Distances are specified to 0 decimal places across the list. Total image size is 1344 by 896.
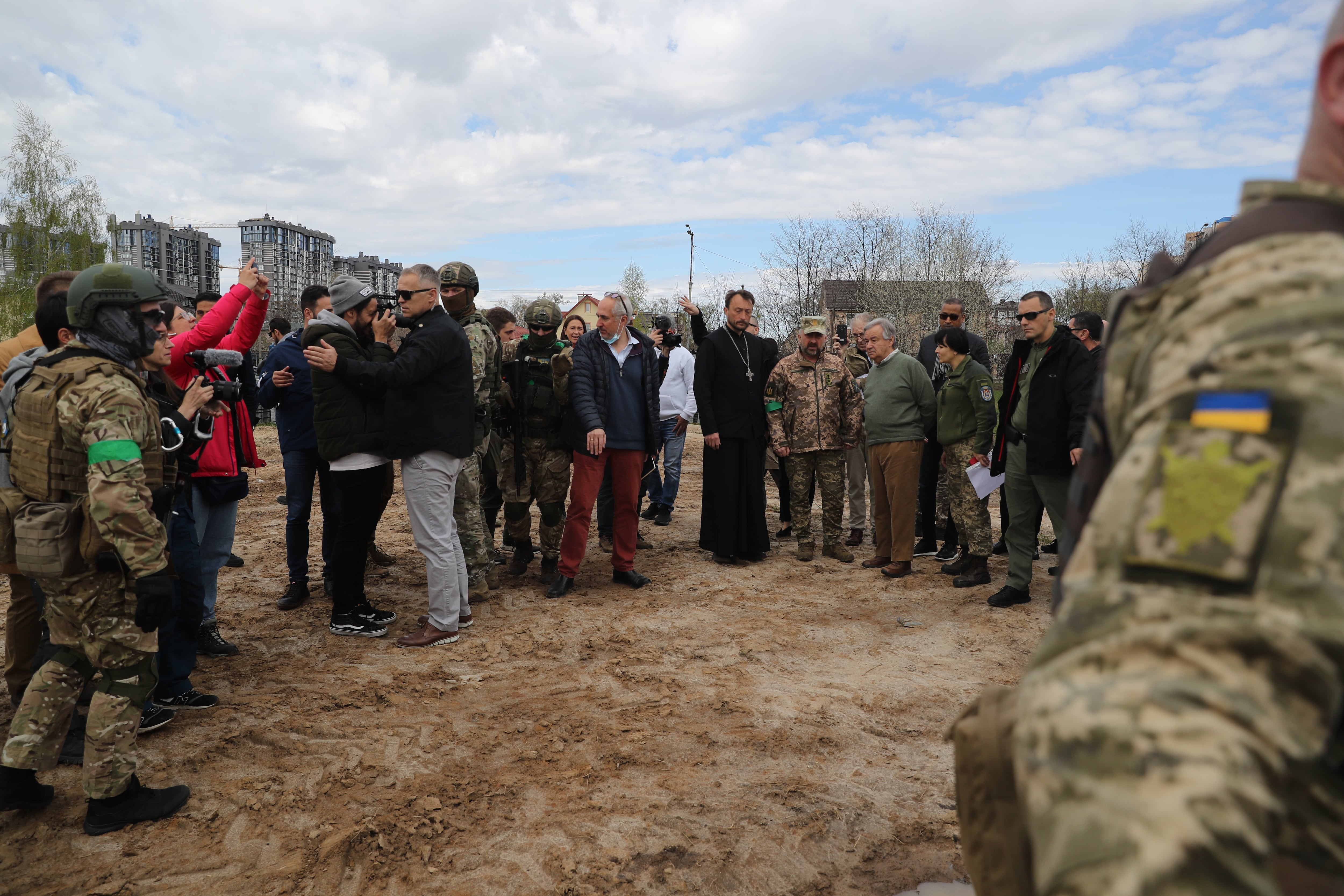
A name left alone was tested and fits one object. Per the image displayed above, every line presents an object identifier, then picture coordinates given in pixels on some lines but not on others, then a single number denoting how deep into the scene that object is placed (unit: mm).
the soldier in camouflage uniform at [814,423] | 7418
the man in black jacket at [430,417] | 4816
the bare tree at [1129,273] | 35438
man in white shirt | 8594
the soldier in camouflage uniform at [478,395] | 5781
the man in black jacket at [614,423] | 6184
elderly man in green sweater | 6898
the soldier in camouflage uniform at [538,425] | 6441
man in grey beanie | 4926
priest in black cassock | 7293
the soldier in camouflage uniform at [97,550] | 2934
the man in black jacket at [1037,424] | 5461
